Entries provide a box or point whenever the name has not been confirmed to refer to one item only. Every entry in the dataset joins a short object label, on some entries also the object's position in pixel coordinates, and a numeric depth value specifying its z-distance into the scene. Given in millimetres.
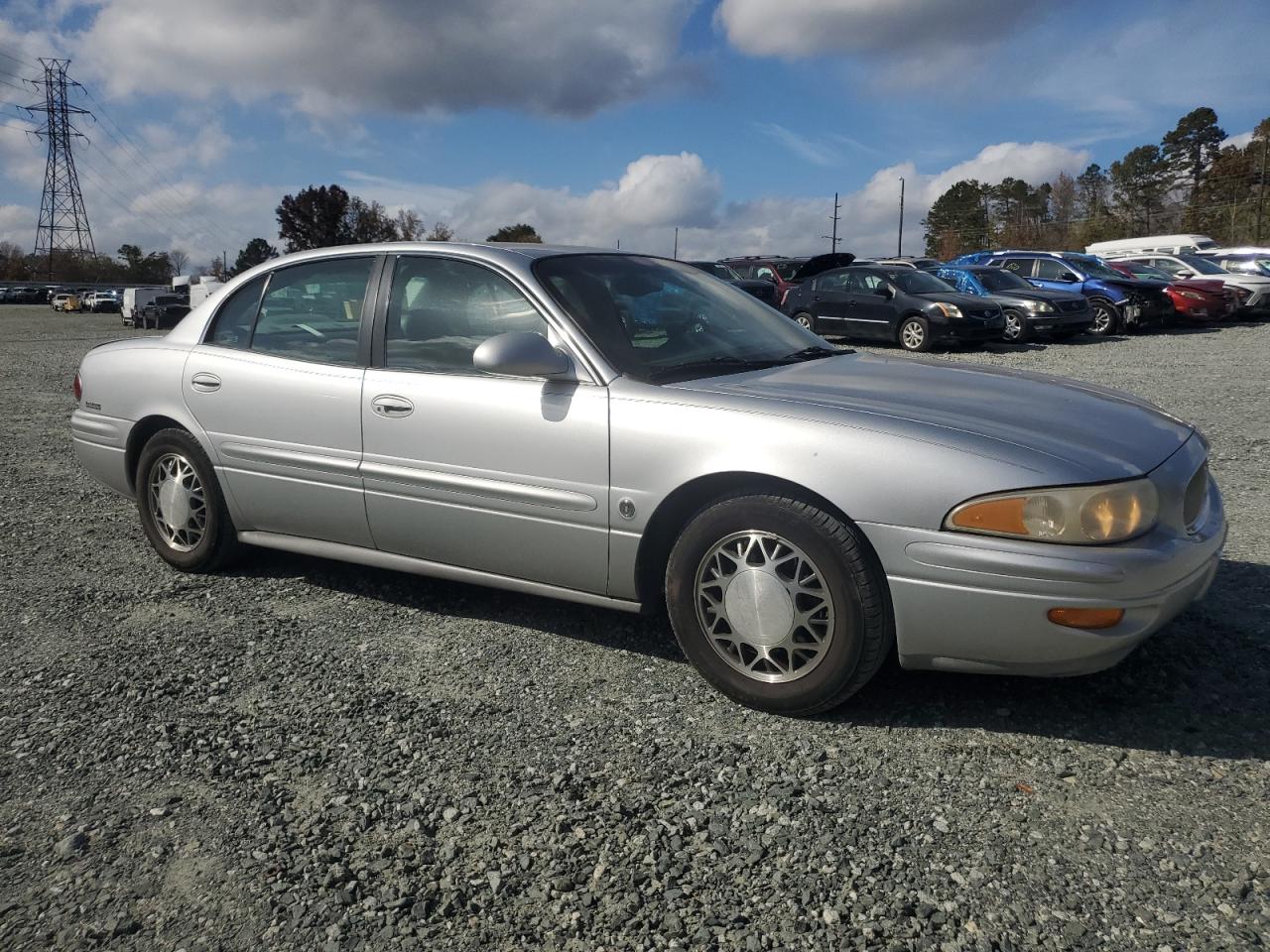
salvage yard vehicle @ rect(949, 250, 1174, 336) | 19531
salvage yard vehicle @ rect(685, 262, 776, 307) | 20594
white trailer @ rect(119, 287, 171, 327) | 42075
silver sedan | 2756
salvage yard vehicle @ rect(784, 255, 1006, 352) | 16203
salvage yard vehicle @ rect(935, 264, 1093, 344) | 17766
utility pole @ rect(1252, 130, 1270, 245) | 51956
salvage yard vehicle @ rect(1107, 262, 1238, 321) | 20406
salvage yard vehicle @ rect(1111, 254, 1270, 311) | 21672
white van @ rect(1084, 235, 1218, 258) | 34469
